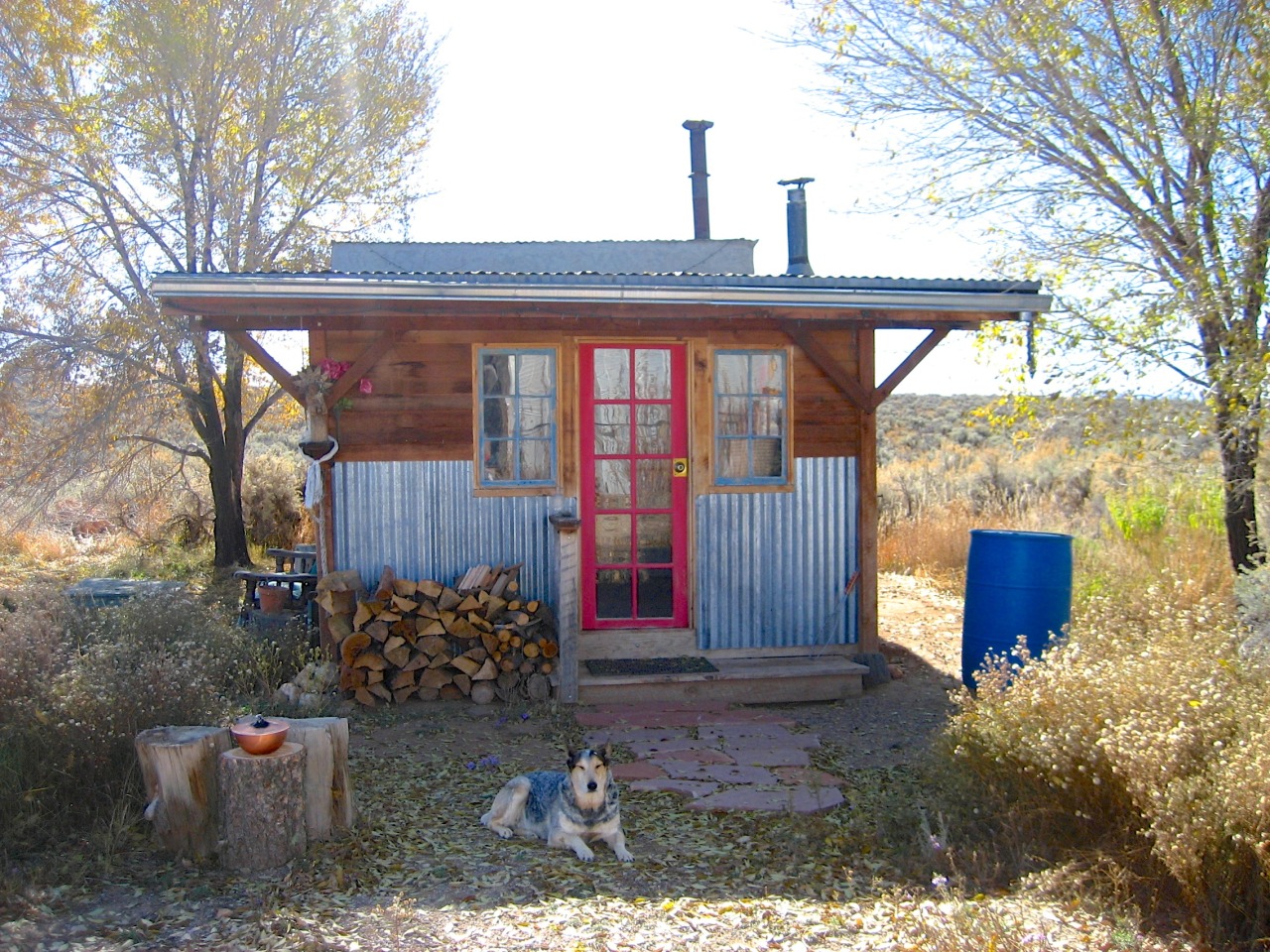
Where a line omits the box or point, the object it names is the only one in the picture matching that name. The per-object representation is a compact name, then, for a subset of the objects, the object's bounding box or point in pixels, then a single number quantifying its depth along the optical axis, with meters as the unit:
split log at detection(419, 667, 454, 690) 7.14
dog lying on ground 4.48
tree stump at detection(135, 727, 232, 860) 4.40
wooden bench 9.06
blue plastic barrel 6.93
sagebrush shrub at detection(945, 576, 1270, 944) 3.53
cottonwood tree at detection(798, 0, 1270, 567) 7.21
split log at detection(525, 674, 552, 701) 7.12
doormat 7.49
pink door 7.81
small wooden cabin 7.31
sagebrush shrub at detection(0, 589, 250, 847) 4.57
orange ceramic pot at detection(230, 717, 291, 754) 4.35
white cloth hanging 7.49
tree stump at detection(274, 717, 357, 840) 4.61
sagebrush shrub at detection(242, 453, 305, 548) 14.84
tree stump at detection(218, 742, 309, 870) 4.30
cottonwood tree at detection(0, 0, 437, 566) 12.57
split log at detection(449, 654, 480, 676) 7.09
